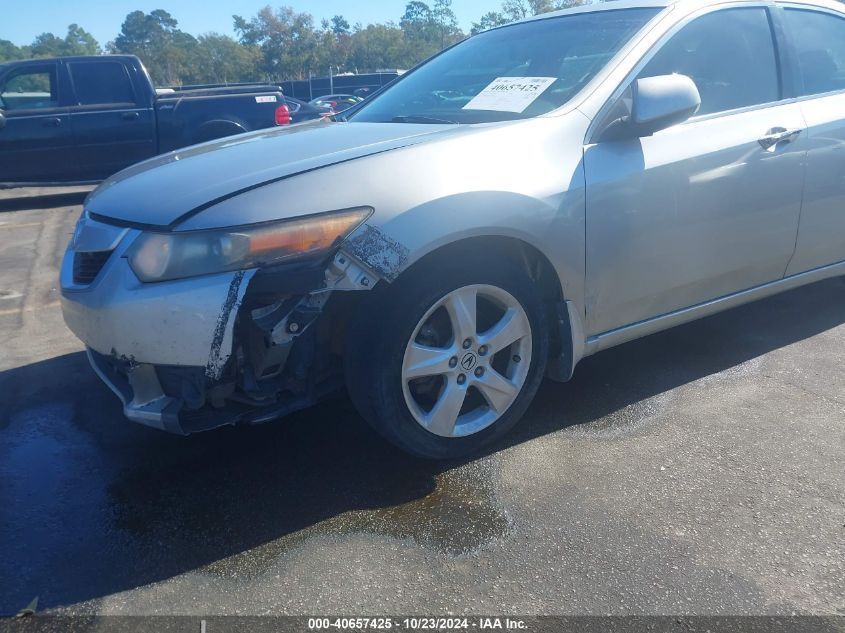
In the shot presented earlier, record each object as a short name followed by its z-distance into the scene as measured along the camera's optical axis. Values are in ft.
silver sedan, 7.87
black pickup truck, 30.48
